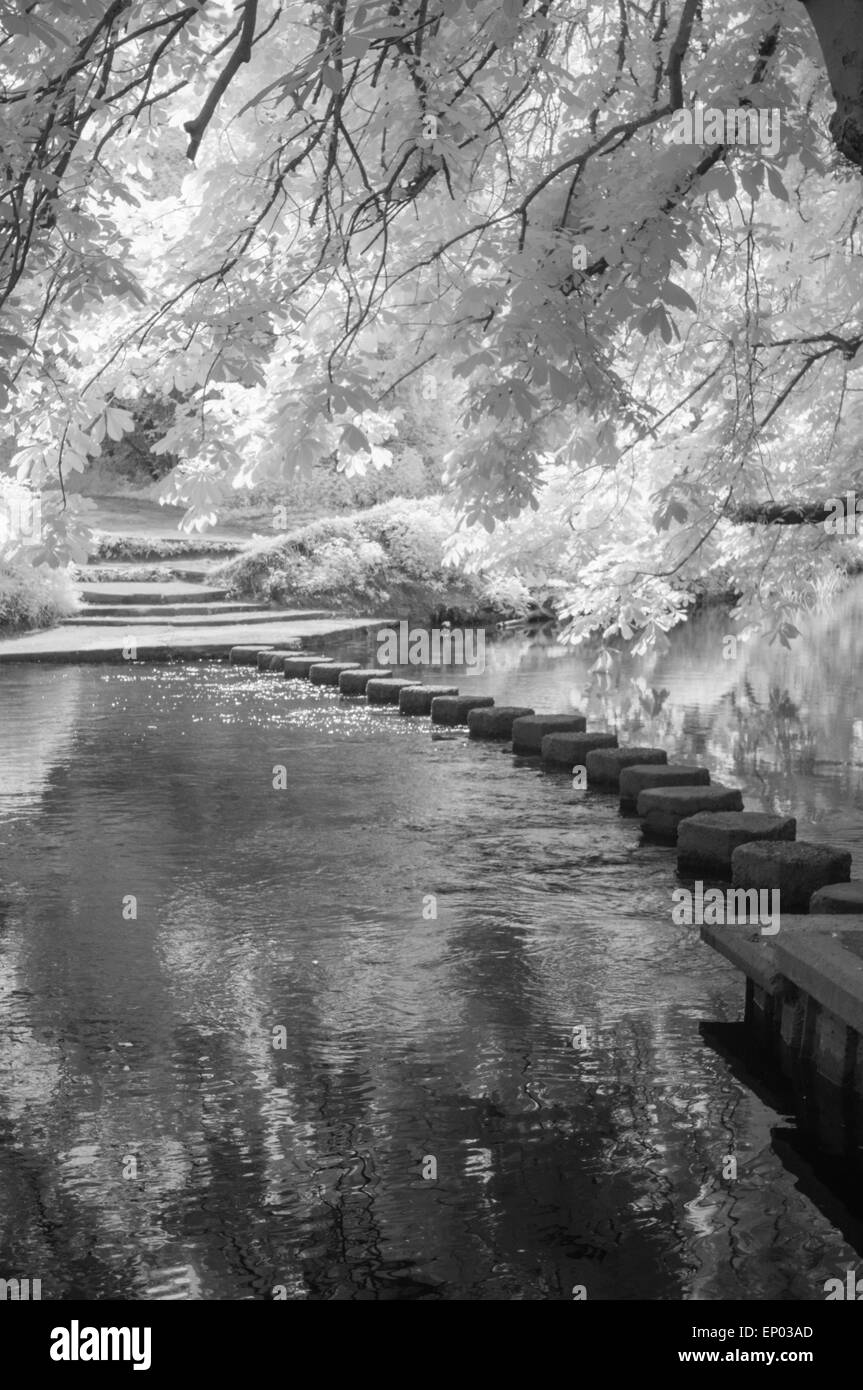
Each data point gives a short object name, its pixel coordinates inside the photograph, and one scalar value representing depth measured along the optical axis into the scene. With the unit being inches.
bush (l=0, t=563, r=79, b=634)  847.1
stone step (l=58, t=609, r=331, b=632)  885.3
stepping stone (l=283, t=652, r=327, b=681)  700.0
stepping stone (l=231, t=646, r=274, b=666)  751.1
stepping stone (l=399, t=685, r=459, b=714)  587.2
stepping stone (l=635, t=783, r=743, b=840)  363.3
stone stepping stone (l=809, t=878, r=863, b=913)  244.5
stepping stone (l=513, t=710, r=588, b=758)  494.3
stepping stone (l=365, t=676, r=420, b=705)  617.3
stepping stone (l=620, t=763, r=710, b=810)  395.9
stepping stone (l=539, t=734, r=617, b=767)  462.3
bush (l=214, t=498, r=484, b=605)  1083.9
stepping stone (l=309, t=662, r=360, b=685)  677.9
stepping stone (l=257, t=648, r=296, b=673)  727.7
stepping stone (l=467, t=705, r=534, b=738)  524.1
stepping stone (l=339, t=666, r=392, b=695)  644.7
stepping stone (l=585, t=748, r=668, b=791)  429.7
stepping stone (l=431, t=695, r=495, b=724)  556.4
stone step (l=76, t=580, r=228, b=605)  975.0
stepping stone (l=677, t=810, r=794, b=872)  326.6
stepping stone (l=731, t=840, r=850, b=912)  288.2
